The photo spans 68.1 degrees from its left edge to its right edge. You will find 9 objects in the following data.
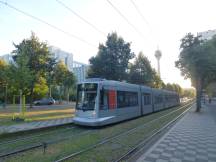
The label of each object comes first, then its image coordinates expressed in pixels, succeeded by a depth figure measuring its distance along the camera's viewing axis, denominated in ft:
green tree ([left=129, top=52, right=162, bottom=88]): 97.37
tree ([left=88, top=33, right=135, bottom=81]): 75.96
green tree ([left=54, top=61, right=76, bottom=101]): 115.14
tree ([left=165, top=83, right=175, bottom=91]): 214.20
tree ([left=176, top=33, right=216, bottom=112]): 62.10
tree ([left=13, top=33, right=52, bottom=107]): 63.45
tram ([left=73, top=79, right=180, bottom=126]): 31.78
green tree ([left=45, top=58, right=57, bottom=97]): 84.44
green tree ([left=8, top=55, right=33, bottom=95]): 42.50
